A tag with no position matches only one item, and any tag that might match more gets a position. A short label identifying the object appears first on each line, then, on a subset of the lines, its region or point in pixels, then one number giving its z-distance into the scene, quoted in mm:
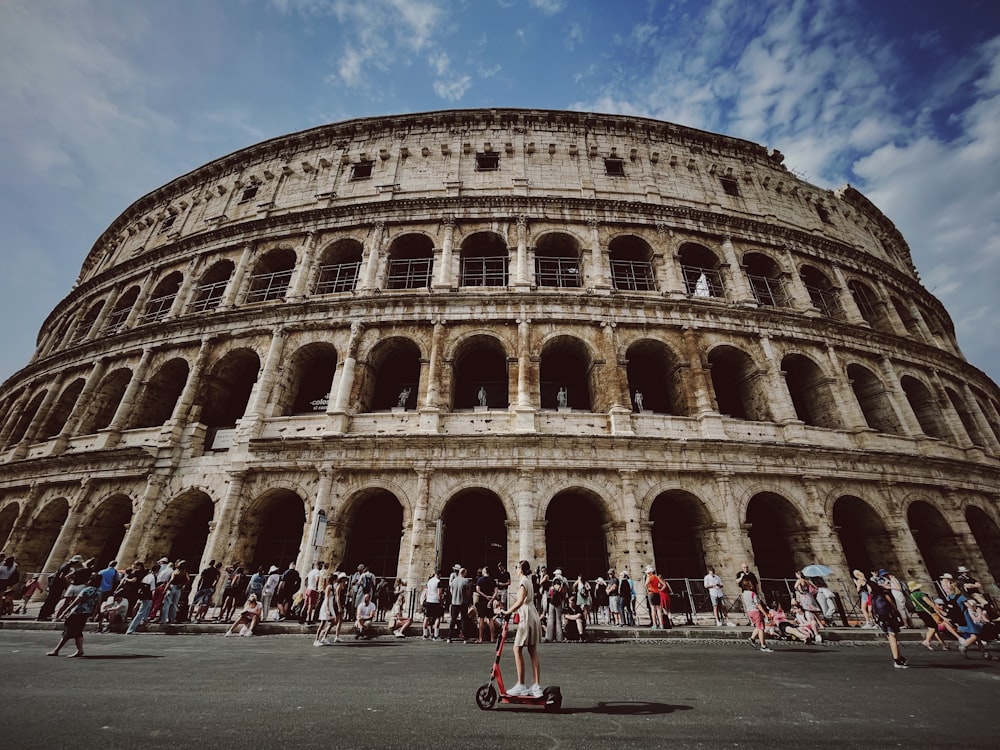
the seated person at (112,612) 9219
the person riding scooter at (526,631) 4066
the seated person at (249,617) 8984
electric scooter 3938
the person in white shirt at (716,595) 10031
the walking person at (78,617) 6184
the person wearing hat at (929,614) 8109
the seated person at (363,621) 8789
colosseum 12125
